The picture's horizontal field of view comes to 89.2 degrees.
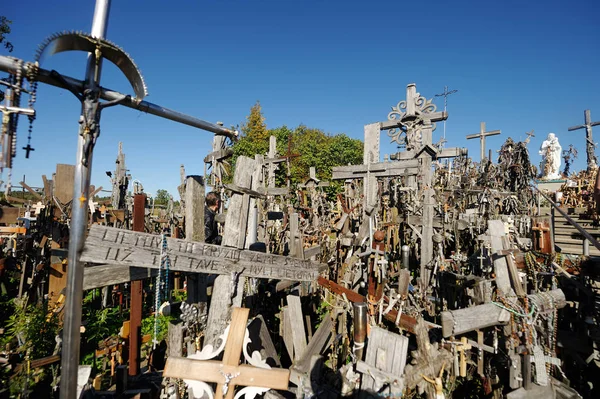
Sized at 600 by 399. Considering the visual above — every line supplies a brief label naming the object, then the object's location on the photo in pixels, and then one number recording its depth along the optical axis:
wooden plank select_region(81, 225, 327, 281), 2.37
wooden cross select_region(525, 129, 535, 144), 17.27
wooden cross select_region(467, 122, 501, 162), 17.14
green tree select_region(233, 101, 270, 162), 30.62
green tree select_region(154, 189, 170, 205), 43.99
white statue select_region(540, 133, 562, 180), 21.58
